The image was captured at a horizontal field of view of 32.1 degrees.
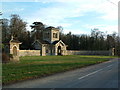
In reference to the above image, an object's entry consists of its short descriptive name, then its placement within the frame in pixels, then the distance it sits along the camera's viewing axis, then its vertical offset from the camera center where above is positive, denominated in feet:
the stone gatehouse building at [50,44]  218.89 +0.18
